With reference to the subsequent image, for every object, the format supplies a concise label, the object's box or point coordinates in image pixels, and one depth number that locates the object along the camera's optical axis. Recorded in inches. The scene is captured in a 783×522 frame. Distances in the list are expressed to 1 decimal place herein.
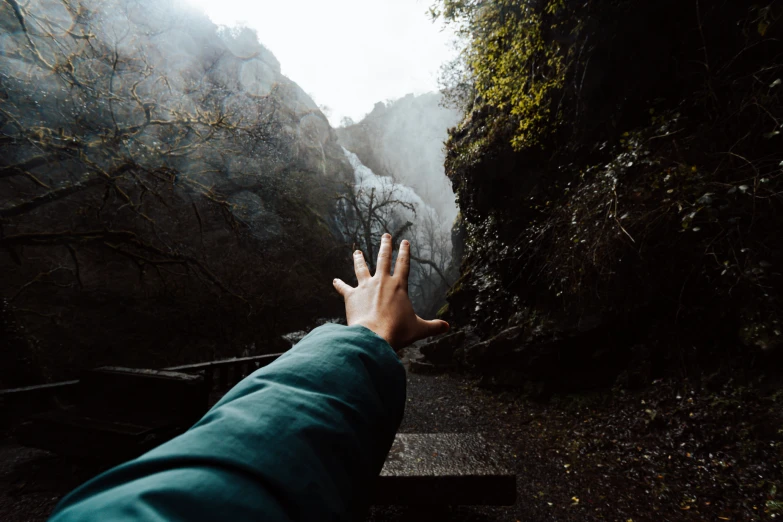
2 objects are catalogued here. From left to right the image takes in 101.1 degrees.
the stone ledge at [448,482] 92.8
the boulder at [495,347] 259.6
